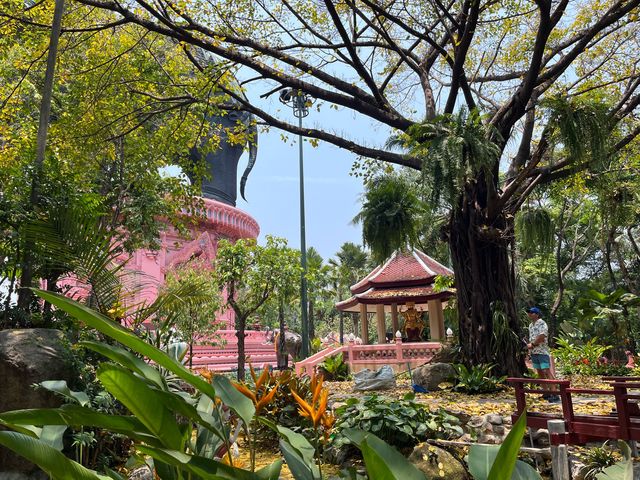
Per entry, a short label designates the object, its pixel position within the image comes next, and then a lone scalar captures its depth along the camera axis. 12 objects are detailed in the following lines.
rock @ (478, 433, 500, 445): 4.88
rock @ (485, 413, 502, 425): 5.21
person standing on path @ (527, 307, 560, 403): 7.02
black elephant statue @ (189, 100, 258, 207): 29.05
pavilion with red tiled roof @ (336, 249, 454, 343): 16.28
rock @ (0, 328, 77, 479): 4.26
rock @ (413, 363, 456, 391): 8.41
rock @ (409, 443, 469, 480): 4.20
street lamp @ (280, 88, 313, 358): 13.12
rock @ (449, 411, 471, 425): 5.43
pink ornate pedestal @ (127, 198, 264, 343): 22.69
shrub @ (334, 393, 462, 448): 4.81
